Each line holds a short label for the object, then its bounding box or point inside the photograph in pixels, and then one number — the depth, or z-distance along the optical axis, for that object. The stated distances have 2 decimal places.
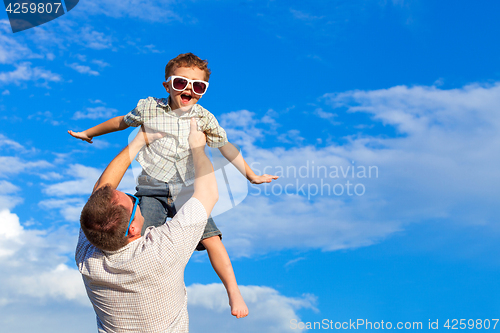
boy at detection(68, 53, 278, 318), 5.03
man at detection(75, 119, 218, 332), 3.52
